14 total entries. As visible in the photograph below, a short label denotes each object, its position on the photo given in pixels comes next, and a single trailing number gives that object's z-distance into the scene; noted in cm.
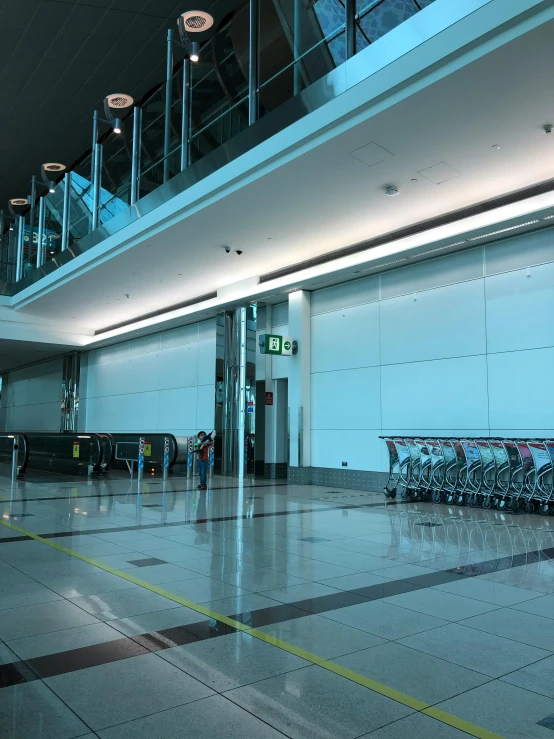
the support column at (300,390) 1555
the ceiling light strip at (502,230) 1074
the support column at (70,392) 2859
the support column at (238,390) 1730
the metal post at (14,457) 1630
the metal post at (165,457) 1588
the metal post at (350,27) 906
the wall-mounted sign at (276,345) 1534
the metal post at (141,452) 1431
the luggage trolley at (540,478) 989
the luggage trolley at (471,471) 1095
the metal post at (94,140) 1809
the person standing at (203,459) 1421
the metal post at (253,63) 1152
